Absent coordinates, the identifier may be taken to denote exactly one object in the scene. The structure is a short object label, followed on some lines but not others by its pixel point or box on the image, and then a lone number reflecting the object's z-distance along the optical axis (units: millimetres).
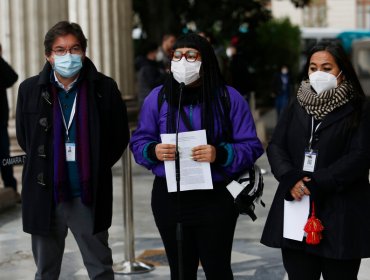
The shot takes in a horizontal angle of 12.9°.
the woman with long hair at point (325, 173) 7985
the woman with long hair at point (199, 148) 8474
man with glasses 8819
